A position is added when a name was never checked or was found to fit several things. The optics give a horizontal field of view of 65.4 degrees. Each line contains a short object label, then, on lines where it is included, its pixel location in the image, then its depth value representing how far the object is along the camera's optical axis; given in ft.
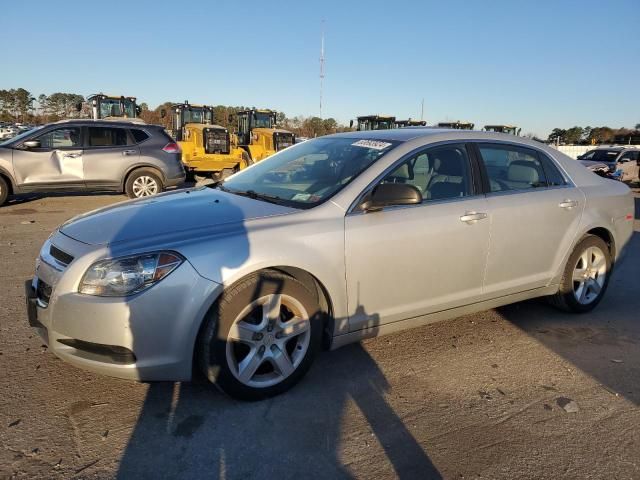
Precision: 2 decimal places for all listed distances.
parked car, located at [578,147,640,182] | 62.17
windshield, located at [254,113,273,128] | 68.85
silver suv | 32.19
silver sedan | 8.66
